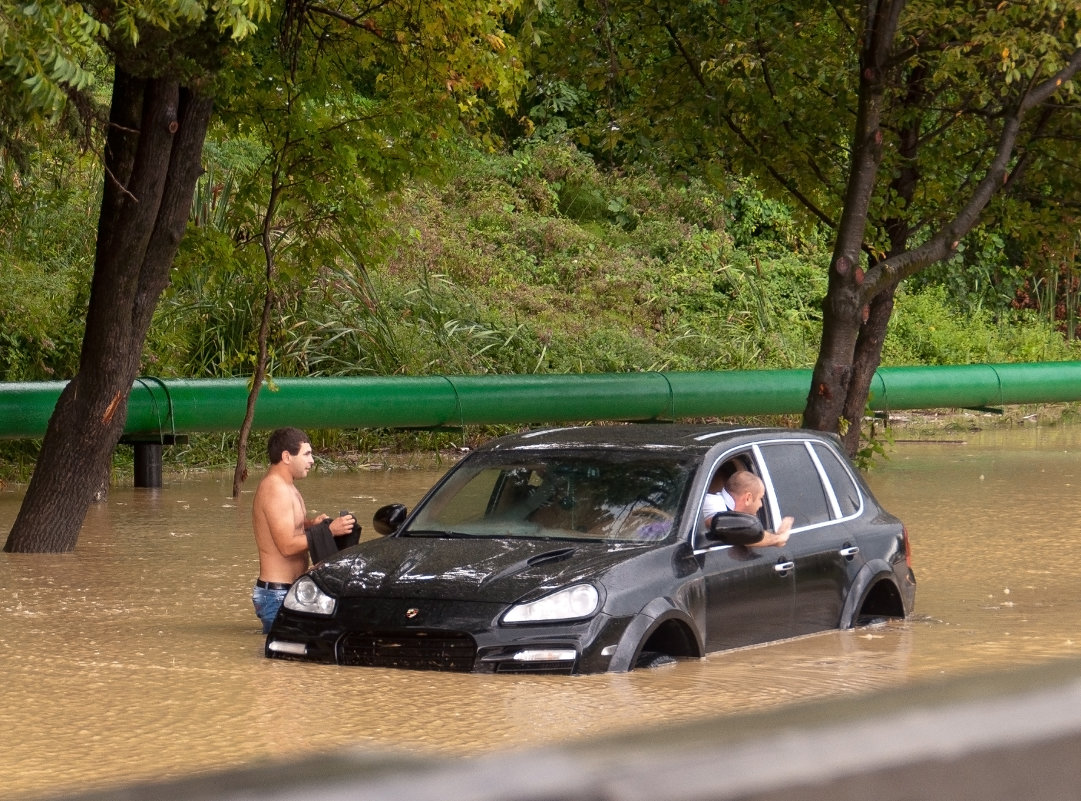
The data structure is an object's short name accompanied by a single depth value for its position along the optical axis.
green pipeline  34.06
